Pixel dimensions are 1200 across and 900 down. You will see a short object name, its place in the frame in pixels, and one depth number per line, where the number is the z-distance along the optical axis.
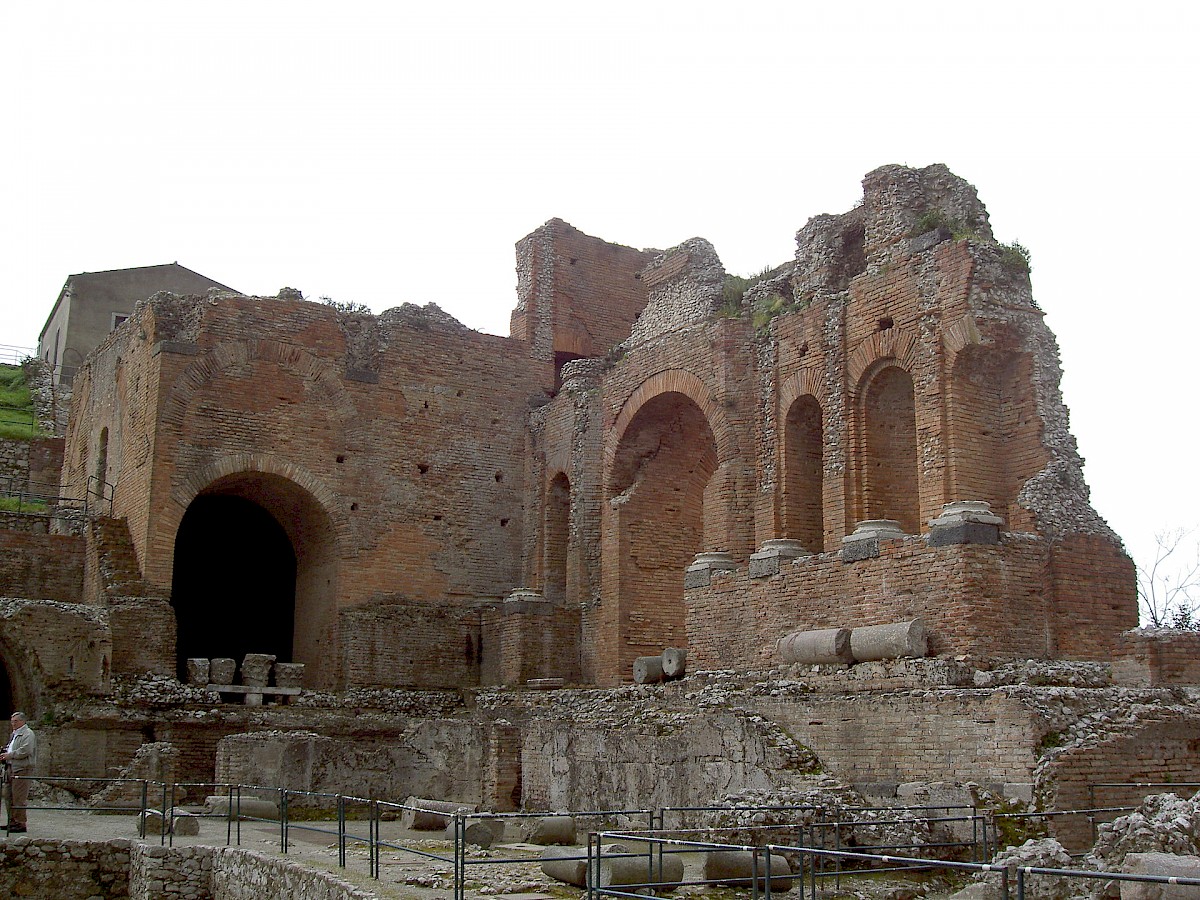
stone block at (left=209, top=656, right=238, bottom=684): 19.02
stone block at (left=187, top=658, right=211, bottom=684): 18.84
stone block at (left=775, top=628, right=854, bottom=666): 13.59
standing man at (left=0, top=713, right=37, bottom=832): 12.48
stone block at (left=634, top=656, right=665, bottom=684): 17.12
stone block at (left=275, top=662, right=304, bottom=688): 19.73
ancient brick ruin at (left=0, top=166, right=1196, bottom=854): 13.34
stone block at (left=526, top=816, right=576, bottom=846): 12.24
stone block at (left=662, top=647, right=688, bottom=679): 16.83
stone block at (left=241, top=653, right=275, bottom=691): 19.39
